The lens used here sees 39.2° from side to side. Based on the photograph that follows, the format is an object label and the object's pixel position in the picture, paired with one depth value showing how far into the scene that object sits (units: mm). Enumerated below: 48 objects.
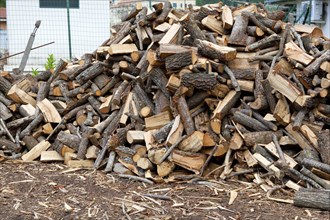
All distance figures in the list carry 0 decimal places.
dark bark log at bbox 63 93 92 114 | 5641
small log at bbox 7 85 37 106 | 5883
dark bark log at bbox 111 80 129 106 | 5332
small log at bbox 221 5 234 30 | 5359
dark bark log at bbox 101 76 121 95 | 5633
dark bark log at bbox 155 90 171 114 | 4926
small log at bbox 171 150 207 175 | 4484
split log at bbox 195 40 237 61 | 4754
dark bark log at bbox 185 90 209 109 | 4812
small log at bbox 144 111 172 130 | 4887
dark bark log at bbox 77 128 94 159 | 5164
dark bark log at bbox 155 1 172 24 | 5595
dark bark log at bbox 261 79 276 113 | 4574
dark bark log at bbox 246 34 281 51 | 5074
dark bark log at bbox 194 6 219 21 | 5613
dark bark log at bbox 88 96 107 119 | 5512
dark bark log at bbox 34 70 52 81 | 6355
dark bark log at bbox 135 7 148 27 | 5556
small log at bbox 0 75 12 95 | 5988
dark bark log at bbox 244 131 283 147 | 4441
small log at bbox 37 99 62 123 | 5574
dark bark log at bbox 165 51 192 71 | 4676
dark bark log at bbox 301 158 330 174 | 4020
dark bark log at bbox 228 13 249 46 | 5199
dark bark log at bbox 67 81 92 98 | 5715
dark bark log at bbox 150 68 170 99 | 4945
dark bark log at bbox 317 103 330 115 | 4344
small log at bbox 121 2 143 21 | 5955
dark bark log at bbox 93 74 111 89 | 5676
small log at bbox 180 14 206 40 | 5191
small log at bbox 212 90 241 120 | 4625
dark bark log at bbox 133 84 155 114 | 5117
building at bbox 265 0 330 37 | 14039
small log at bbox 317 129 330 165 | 4113
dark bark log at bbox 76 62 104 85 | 5695
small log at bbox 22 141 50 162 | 5352
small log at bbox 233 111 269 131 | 4555
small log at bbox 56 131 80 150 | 5281
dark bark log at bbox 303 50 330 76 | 4359
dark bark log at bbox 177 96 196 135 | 4609
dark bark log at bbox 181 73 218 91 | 4648
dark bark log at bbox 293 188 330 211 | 3623
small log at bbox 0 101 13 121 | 5721
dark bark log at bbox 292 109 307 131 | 4339
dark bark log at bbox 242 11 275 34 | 5235
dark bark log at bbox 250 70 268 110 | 4617
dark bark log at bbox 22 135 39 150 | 5555
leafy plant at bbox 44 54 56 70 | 9773
